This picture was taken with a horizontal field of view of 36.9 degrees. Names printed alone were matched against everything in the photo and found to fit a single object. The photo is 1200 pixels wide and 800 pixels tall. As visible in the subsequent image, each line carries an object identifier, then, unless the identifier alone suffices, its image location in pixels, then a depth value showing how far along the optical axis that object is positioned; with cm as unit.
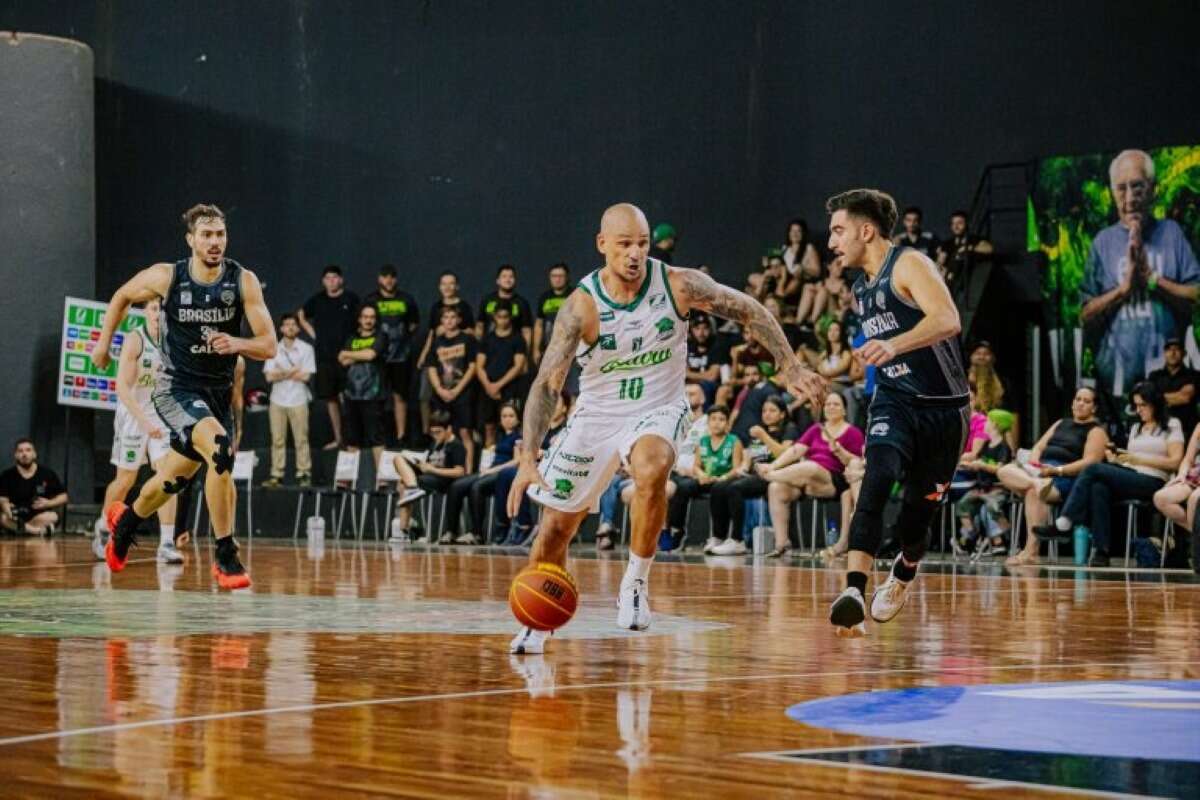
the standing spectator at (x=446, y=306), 1939
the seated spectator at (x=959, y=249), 1720
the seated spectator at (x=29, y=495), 1992
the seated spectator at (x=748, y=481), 1584
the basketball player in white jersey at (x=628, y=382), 675
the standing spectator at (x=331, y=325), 2078
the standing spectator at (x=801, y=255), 1778
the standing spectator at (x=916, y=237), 1656
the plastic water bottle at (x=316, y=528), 1900
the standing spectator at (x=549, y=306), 1881
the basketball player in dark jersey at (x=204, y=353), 955
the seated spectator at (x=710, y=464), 1617
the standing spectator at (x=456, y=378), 1883
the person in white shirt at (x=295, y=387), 2048
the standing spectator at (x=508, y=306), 1908
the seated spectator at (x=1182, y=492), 1288
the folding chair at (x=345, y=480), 1972
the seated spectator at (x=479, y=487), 1770
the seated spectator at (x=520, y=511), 1731
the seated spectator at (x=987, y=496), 1483
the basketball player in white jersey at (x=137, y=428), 1205
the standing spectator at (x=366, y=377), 1997
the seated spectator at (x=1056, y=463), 1398
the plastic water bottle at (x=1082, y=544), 1381
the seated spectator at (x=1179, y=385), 1460
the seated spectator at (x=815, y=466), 1498
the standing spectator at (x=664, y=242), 1805
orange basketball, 631
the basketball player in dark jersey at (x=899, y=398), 732
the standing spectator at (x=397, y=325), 2008
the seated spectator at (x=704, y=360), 1734
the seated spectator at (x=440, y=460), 1836
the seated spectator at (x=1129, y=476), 1357
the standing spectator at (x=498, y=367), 1870
